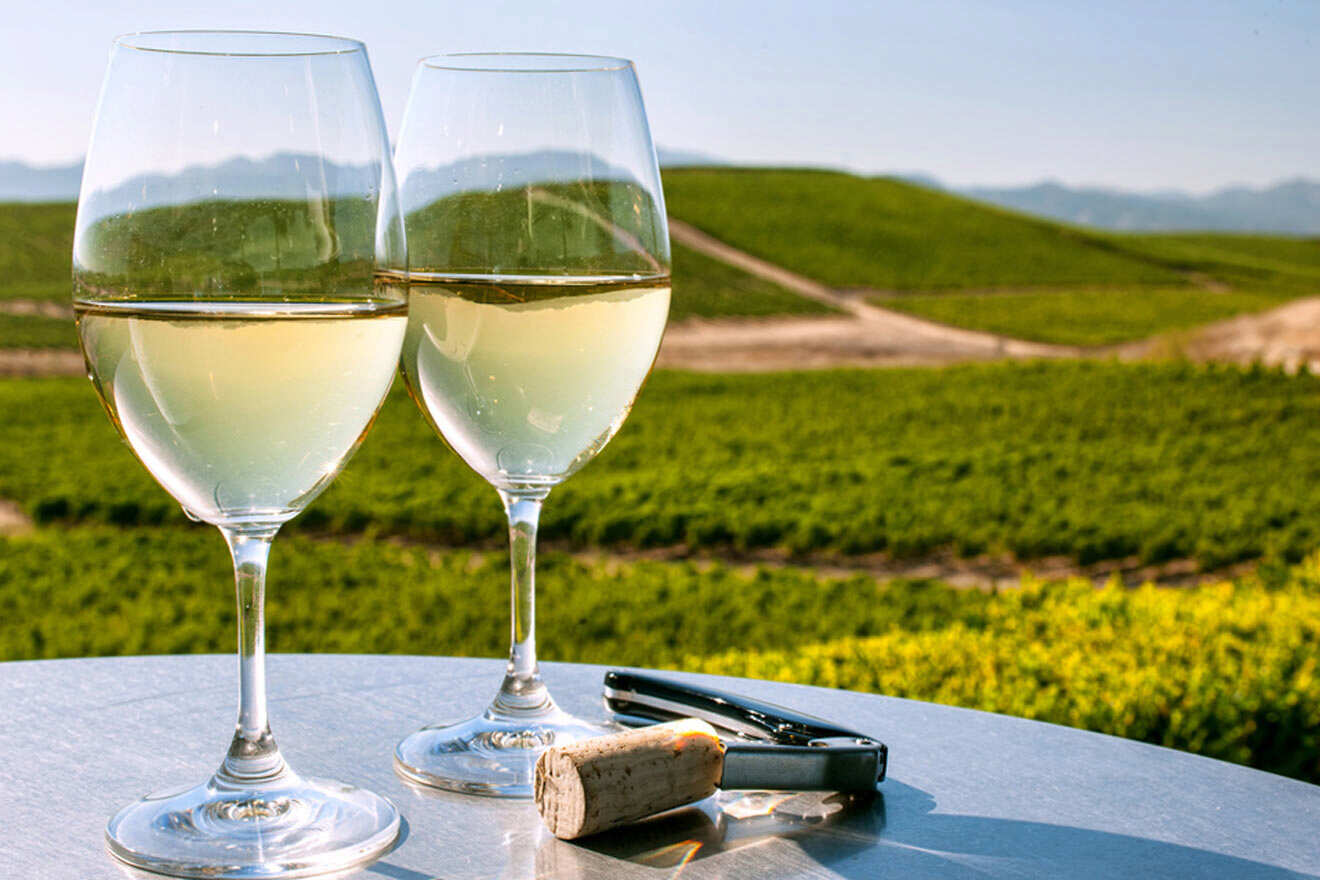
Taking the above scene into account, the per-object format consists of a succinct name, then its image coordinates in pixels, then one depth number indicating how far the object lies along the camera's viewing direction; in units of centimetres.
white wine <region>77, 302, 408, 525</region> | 71
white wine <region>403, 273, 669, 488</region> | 80
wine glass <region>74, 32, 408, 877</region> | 71
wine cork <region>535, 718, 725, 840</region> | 74
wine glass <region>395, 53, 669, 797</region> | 80
